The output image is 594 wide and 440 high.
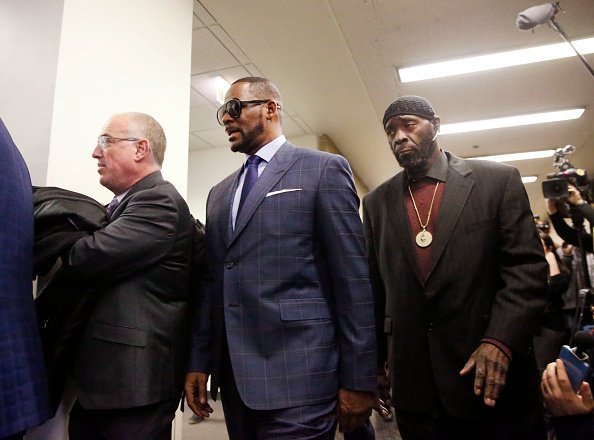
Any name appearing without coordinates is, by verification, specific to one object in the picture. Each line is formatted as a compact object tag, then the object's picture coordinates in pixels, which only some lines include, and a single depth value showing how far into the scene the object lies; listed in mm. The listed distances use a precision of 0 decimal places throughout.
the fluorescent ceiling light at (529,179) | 7457
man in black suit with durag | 1215
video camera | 2234
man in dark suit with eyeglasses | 1122
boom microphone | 2369
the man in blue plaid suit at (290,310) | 1073
